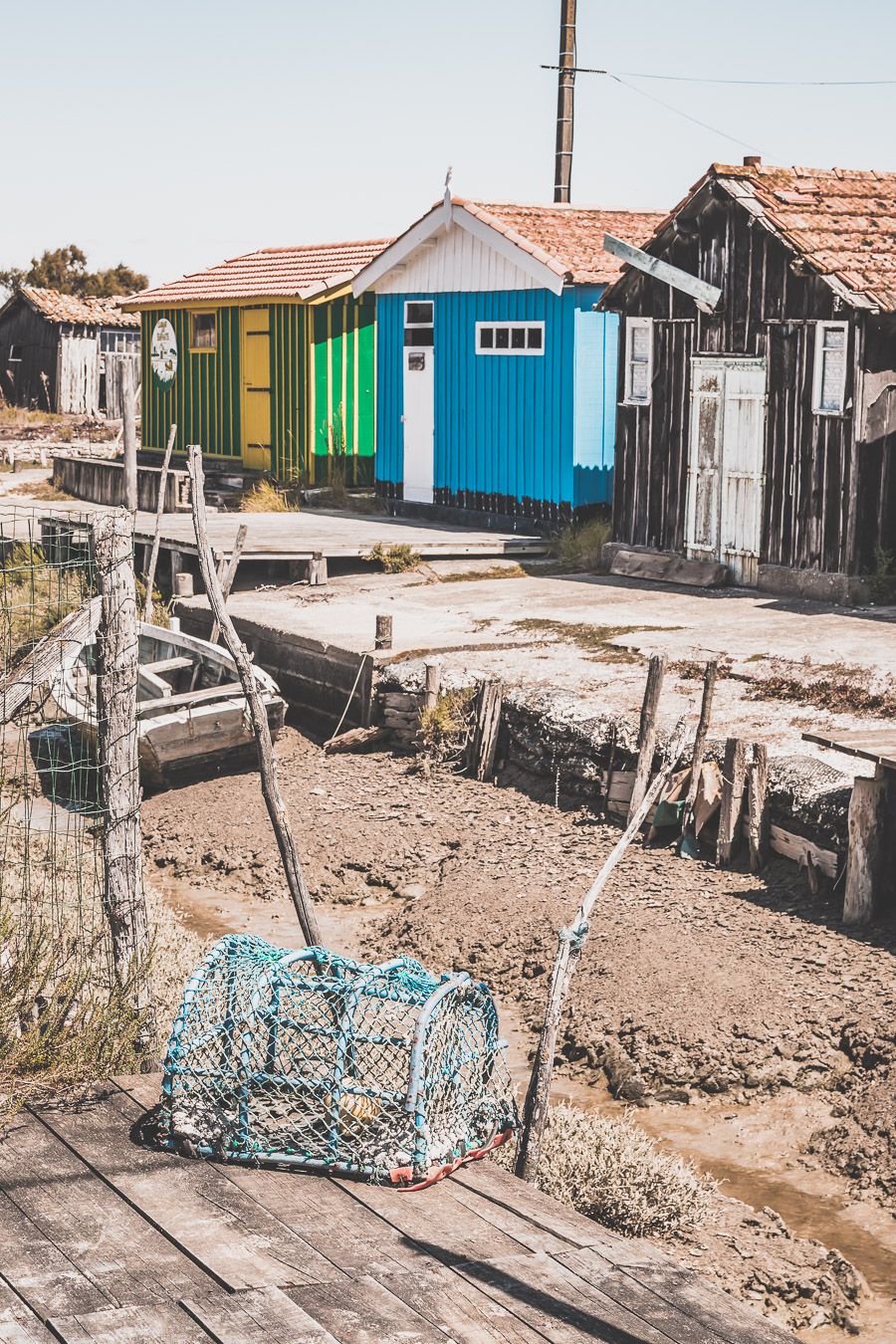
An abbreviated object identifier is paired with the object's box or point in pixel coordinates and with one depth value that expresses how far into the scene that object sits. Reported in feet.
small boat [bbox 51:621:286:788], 45.06
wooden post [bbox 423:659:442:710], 44.42
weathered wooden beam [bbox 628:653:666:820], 34.86
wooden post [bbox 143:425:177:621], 56.44
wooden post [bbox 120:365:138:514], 56.75
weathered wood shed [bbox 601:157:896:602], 52.90
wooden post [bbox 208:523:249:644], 54.70
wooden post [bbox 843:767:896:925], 30.58
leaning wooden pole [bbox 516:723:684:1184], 20.07
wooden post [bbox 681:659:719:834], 34.40
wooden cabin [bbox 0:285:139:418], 139.74
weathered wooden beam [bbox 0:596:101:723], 20.63
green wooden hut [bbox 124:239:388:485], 83.61
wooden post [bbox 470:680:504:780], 42.44
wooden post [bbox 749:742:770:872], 33.55
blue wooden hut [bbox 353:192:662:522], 66.23
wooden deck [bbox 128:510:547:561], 61.93
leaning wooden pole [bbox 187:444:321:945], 25.55
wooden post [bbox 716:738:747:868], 33.78
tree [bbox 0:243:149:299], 187.11
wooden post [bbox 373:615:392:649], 47.29
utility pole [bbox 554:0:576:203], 90.84
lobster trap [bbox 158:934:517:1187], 17.66
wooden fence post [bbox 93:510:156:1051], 20.76
